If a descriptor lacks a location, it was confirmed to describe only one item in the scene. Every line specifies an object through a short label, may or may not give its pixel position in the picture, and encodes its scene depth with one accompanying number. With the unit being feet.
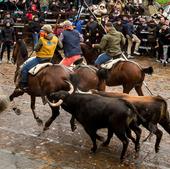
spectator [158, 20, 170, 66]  73.10
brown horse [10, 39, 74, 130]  35.14
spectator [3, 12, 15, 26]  74.26
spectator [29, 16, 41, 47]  82.43
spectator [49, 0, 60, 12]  92.79
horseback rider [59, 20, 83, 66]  41.50
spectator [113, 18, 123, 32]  77.97
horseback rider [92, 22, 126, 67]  43.34
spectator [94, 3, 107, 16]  83.15
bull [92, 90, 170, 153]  30.55
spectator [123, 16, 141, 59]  77.92
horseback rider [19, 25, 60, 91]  38.27
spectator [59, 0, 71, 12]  93.05
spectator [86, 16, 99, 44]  75.56
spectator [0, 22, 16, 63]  71.97
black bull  29.25
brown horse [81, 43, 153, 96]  42.73
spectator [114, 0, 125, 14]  90.24
